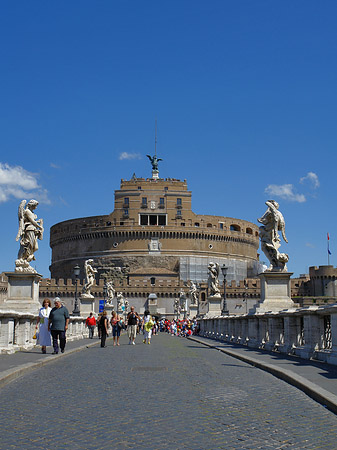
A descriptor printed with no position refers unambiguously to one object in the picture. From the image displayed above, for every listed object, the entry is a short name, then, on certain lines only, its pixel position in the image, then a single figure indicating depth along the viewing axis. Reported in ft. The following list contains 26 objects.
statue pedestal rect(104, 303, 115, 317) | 133.01
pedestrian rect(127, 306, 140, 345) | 67.15
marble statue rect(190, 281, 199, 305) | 161.85
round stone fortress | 310.65
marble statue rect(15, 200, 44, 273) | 49.96
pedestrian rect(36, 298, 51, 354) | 44.60
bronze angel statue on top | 390.83
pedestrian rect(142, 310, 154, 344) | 71.82
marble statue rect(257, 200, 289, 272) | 50.37
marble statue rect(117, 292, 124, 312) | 200.54
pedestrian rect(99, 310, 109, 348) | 58.83
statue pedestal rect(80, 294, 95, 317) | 95.25
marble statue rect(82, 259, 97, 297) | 94.58
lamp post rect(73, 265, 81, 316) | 97.25
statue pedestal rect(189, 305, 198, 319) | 163.98
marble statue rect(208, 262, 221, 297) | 99.60
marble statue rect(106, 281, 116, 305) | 167.92
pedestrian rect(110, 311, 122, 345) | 65.67
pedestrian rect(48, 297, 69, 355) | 44.06
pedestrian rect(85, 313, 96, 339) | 77.10
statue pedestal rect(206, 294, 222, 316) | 102.42
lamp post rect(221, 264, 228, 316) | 96.86
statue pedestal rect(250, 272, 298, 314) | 49.42
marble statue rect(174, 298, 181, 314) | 235.20
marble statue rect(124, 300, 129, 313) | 247.21
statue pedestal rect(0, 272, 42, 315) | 49.36
